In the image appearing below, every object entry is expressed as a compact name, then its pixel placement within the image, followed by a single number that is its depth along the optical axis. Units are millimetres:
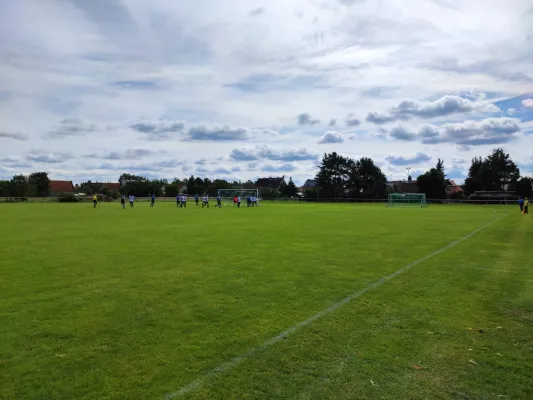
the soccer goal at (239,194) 61844
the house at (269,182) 160750
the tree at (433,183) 88812
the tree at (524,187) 95144
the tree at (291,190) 123688
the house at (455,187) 144588
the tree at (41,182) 115725
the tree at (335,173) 105812
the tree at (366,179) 101500
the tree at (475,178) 102375
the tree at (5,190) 102888
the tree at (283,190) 122562
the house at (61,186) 146162
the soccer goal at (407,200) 66825
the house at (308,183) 181925
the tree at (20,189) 103000
